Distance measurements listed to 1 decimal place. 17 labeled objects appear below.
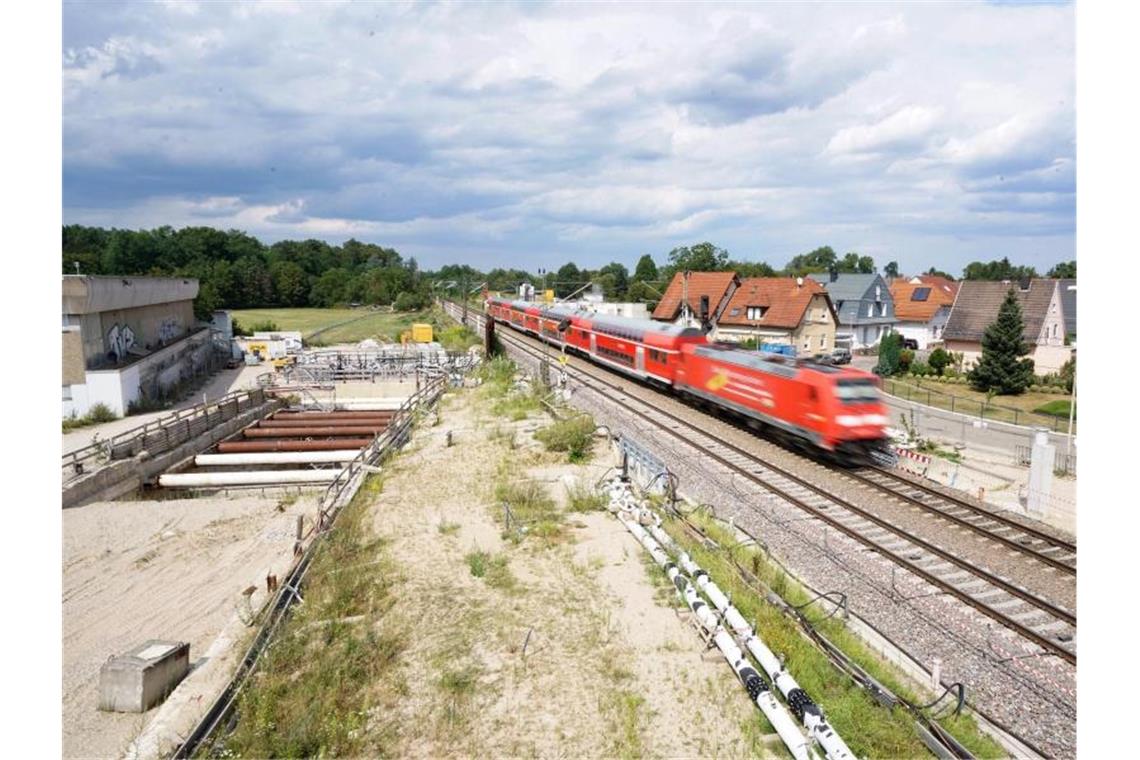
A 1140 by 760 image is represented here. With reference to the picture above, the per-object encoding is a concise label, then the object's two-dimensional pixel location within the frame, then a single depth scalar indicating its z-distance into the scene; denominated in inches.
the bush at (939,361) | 1987.0
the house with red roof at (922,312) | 2720.2
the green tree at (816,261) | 6511.3
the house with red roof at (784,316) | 2208.4
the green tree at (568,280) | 5434.6
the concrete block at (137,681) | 409.7
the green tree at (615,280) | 5226.4
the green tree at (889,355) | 1936.5
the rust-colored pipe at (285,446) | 1211.9
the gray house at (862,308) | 2522.1
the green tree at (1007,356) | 1721.2
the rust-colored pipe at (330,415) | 1445.6
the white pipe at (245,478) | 1028.5
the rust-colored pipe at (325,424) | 1371.8
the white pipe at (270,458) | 1136.2
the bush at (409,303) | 4704.7
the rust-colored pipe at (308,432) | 1323.8
